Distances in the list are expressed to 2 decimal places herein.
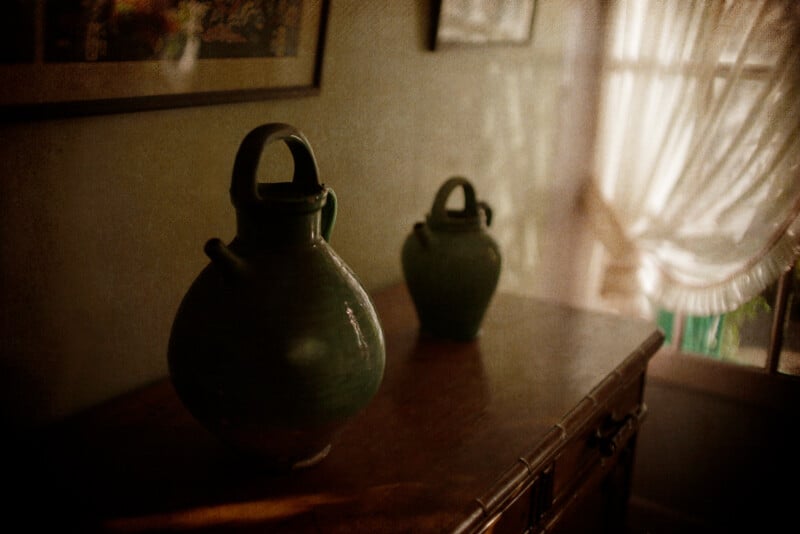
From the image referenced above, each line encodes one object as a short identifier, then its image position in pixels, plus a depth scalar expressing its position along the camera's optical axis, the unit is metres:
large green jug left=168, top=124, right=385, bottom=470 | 0.82
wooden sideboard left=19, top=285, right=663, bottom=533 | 0.85
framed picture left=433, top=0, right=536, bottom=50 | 1.63
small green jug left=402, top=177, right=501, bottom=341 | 1.29
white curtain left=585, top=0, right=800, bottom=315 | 2.00
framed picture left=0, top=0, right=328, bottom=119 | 0.89
